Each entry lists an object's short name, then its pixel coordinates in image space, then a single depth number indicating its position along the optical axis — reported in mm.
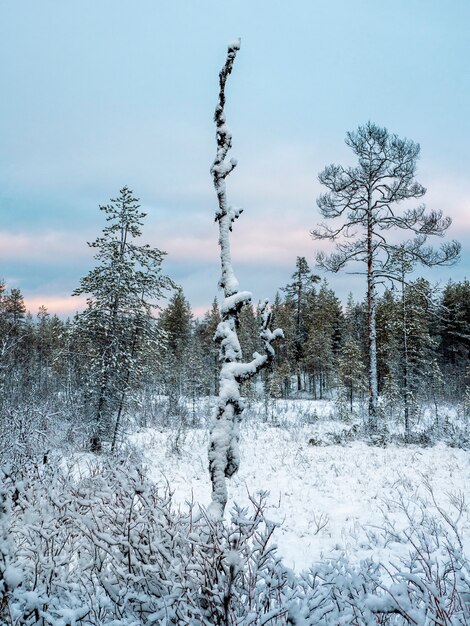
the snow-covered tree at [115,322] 14492
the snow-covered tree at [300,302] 46688
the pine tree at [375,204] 15805
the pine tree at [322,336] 42156
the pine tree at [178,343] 42781
